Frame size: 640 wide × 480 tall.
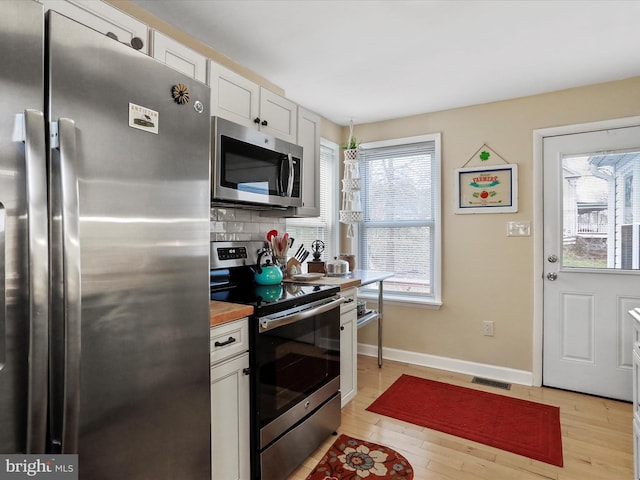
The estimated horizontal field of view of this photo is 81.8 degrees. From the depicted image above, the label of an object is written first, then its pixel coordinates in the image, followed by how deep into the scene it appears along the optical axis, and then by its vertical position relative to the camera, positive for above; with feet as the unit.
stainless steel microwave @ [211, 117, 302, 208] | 6.12 +1.37
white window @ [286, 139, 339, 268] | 11.81 +1.09
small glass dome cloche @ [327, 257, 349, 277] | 10.03 -0.74
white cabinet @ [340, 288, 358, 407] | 8.26 -2.42
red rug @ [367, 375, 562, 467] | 7.27 -3.95
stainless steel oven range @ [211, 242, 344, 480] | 5.48 -2.03
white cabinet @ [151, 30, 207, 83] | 5.51 +2.90
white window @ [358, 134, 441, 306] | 11.62 +0.82
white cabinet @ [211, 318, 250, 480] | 4.86 -2.33
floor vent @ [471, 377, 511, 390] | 10.02 -3.94
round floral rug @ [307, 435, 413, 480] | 6.23 -3.96
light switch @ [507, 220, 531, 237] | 10.07 +0.33
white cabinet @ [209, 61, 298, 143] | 6.48 +2.66
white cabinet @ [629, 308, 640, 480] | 5.26 -2.16
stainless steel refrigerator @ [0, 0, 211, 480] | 2.63 -0.10
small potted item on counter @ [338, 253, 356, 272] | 11.30 -0.56
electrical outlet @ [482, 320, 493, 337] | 10.61 -2.52
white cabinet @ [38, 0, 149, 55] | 4.40 +2.85
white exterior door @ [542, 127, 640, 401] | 9.02 -0.44
